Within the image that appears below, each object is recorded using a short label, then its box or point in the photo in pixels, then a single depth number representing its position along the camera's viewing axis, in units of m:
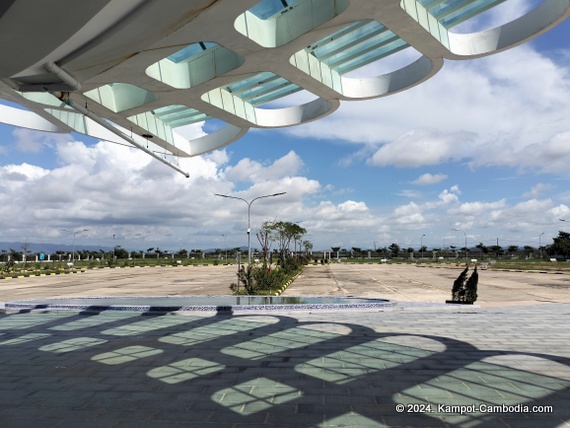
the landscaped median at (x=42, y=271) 36.23
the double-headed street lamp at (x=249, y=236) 24.23
